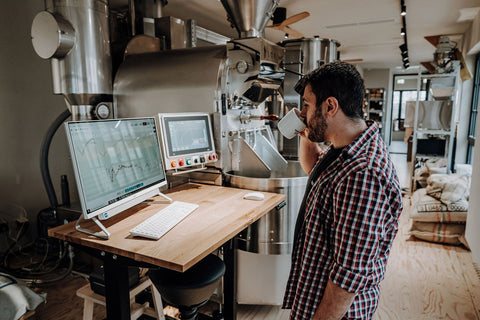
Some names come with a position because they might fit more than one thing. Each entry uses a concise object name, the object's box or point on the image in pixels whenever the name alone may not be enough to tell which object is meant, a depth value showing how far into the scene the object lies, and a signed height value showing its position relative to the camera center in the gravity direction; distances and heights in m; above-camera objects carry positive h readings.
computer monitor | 1.38 -0.22
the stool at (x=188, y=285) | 1.50 -0.77
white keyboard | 1.45 -0.50
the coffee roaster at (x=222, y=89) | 2.37 +0.22
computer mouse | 2.04 -0.49
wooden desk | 1.30 -0.53
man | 1.03 -0.31
